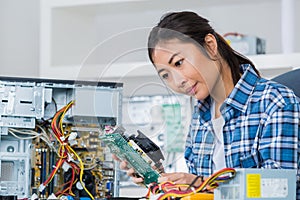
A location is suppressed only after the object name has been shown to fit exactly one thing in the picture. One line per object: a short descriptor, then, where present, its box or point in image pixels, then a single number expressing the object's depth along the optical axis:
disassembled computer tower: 2.45
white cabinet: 3.60
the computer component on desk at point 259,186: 1.57
